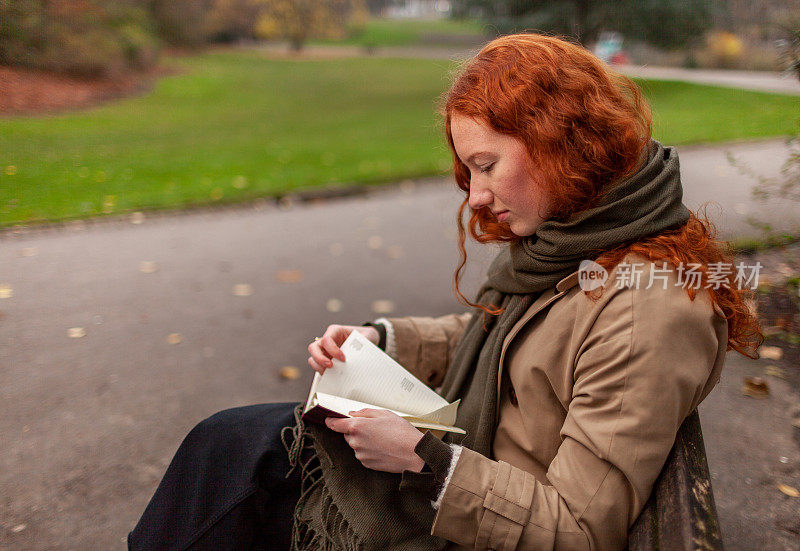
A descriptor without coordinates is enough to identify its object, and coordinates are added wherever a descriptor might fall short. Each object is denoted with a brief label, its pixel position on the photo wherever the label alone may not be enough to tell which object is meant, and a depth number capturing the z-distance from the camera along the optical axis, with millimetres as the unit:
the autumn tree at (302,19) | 36094
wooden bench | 1363
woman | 1445
